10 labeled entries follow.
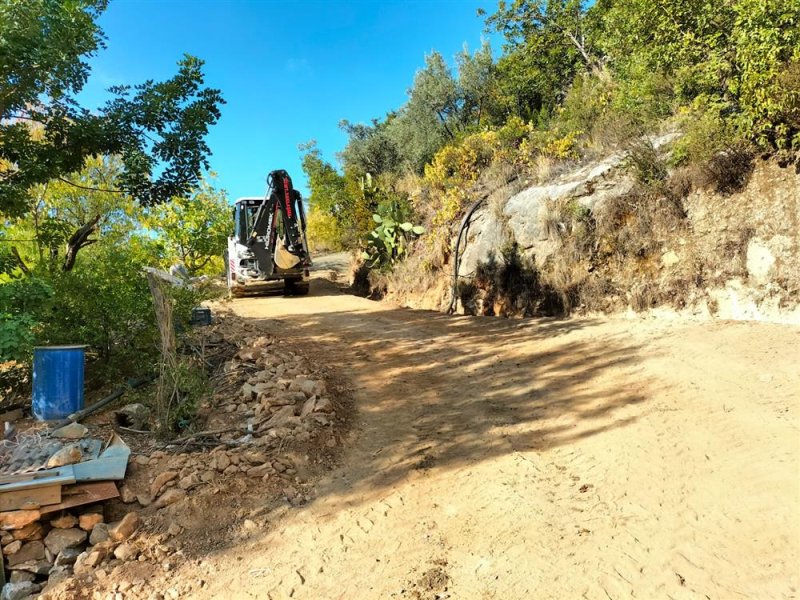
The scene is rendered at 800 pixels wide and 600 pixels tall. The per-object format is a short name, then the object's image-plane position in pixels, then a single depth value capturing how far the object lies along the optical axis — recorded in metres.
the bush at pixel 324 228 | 22.62
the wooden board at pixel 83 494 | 3.54
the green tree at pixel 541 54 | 17.58
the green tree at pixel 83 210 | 10.81
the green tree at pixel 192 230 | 16.17
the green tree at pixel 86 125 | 6.23
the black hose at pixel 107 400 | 4.94
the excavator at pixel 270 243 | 11.66
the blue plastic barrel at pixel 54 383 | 5.09
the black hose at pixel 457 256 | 11.80
